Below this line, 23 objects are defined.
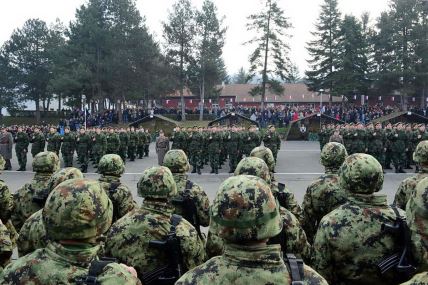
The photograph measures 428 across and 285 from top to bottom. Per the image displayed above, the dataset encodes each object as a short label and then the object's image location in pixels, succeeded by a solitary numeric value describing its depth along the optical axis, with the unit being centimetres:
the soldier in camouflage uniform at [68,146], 1931
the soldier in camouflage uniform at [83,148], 1928
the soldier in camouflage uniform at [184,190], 588
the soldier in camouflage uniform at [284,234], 415
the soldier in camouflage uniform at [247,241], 250
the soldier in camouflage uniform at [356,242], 393
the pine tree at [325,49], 4906
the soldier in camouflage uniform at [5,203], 604
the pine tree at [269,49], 4834
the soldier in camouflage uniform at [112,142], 2025
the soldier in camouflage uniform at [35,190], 602
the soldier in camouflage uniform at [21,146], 1911
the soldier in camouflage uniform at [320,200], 571
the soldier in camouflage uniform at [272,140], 1933
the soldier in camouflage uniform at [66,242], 279
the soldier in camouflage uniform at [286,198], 533
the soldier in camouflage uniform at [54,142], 1954
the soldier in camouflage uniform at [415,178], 604
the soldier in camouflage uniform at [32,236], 404
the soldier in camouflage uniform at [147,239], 413
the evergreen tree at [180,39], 4881
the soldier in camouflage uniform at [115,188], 609
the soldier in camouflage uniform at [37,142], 1989
